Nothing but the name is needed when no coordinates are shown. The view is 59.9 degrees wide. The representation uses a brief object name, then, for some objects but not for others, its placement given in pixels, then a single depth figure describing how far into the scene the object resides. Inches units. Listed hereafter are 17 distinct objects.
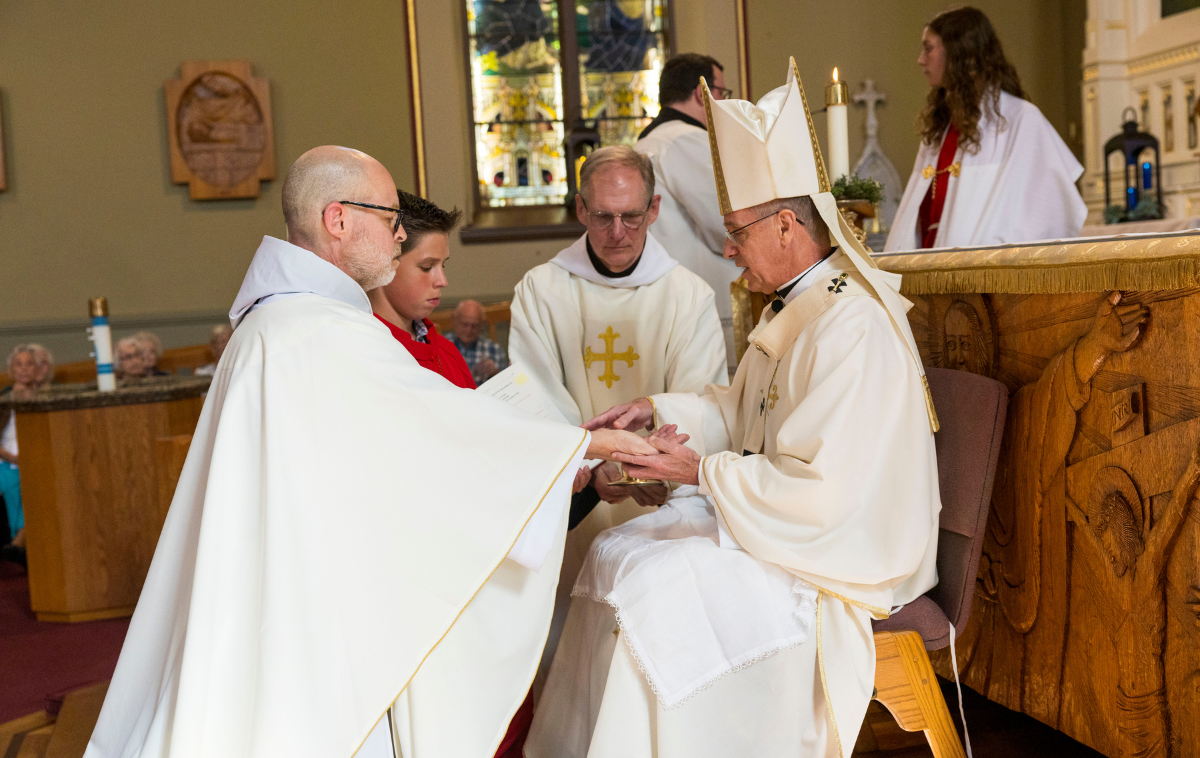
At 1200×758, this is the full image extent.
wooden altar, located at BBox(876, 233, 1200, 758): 80.8
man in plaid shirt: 262.1
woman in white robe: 150.0
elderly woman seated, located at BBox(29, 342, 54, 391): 257.3
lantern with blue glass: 229.3
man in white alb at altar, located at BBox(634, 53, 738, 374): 173.9
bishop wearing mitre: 85.4
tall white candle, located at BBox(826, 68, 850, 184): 126.7
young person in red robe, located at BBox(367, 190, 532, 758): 108.8
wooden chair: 90.7
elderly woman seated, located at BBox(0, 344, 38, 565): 242.5
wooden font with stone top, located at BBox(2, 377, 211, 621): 192.7
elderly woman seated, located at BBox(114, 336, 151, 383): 255.3
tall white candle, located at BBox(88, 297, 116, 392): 191.6
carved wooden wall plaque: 305.4
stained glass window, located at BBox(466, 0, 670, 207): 339.3
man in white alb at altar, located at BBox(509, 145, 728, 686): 134.6
